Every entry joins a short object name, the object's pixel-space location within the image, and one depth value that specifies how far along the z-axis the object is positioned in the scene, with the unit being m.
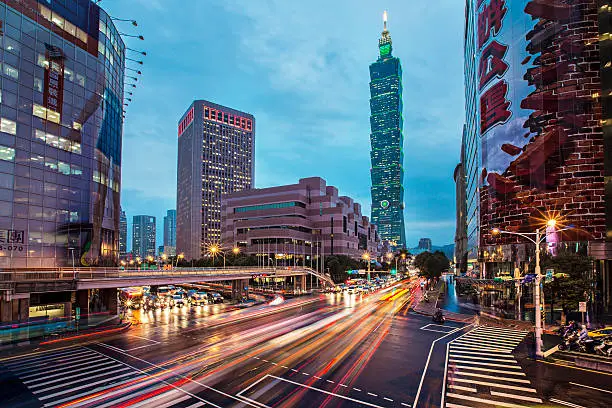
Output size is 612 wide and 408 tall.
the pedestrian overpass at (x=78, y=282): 30.63
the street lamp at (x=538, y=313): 23.22
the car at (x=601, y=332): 24.26
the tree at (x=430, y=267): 81.33
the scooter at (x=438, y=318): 36.47
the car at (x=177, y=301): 53.86
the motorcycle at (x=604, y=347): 22.88
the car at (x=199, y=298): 55.21
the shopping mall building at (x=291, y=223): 107.50
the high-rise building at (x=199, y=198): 192.50
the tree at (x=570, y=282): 31.30
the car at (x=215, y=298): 59.03
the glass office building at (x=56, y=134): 39.19
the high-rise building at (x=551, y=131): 41.88
